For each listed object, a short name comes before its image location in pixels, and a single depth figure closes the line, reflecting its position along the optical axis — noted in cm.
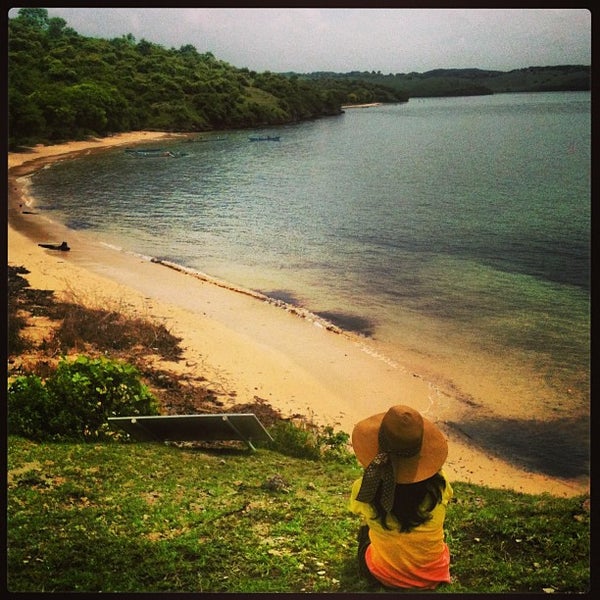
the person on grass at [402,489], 336
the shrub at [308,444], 543
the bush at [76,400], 506
